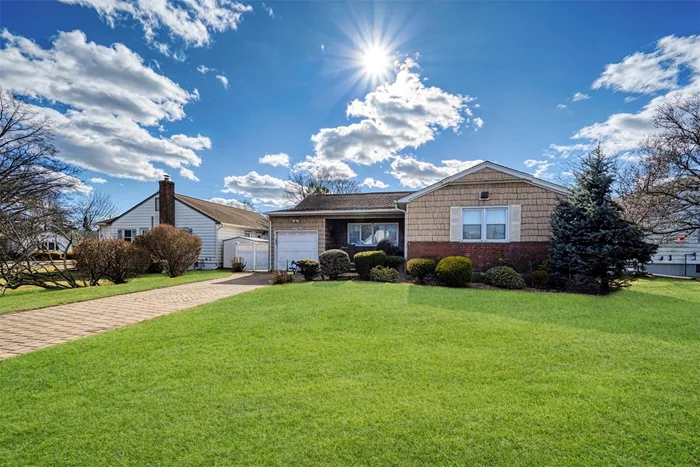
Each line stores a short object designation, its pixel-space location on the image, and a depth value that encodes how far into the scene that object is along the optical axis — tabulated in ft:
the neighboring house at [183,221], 70.28
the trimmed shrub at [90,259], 41.60
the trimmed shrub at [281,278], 39.60
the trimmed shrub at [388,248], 51.55
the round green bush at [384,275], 39.74
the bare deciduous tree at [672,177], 48.34
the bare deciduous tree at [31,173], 50.22
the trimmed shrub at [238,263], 61.62
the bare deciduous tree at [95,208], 129.49
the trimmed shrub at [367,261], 41.83
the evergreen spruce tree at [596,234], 32.45
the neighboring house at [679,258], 59.16
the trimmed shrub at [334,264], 41.73
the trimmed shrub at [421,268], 39.60
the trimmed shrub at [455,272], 36.11
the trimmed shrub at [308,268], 41.86
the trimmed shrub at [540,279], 35.96
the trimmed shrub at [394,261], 45.19
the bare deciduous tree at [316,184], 130.21
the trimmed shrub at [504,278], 35.40
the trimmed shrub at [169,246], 51.57
